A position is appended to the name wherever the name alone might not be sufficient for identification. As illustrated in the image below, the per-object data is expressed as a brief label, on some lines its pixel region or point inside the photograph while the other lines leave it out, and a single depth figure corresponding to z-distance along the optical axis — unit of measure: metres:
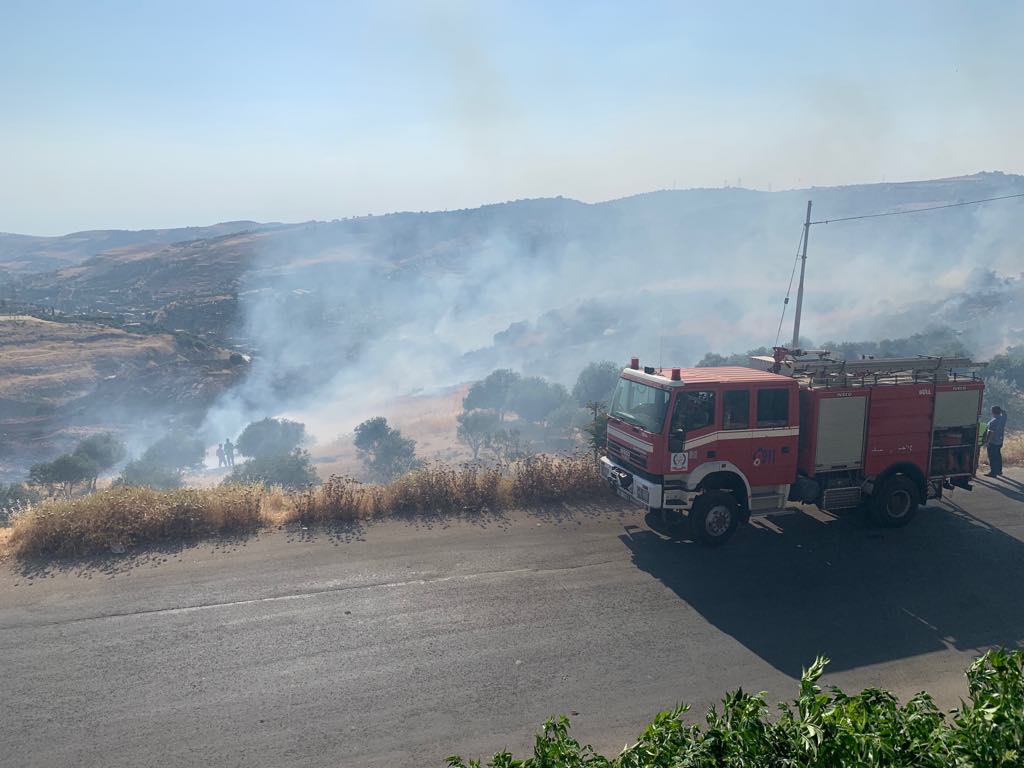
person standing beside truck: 12.82
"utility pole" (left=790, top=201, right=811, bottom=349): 17.42
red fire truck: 9.55
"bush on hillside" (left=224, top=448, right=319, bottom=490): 22.75
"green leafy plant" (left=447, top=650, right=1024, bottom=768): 3.07
